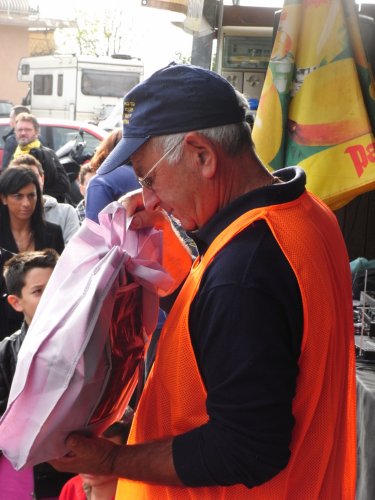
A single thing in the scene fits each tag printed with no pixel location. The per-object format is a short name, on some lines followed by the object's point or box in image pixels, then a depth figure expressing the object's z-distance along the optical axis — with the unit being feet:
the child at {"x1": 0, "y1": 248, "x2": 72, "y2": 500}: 11.00
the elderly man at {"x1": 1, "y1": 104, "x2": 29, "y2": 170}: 29.78
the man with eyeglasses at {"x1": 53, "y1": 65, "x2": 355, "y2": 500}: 4.95
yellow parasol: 11.60
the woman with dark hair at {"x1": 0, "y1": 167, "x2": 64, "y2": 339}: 17.04
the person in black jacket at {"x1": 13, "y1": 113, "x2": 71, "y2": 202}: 24.98
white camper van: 77.61
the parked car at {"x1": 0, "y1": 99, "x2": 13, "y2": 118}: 94.70
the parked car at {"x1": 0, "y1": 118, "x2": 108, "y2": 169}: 39.60
